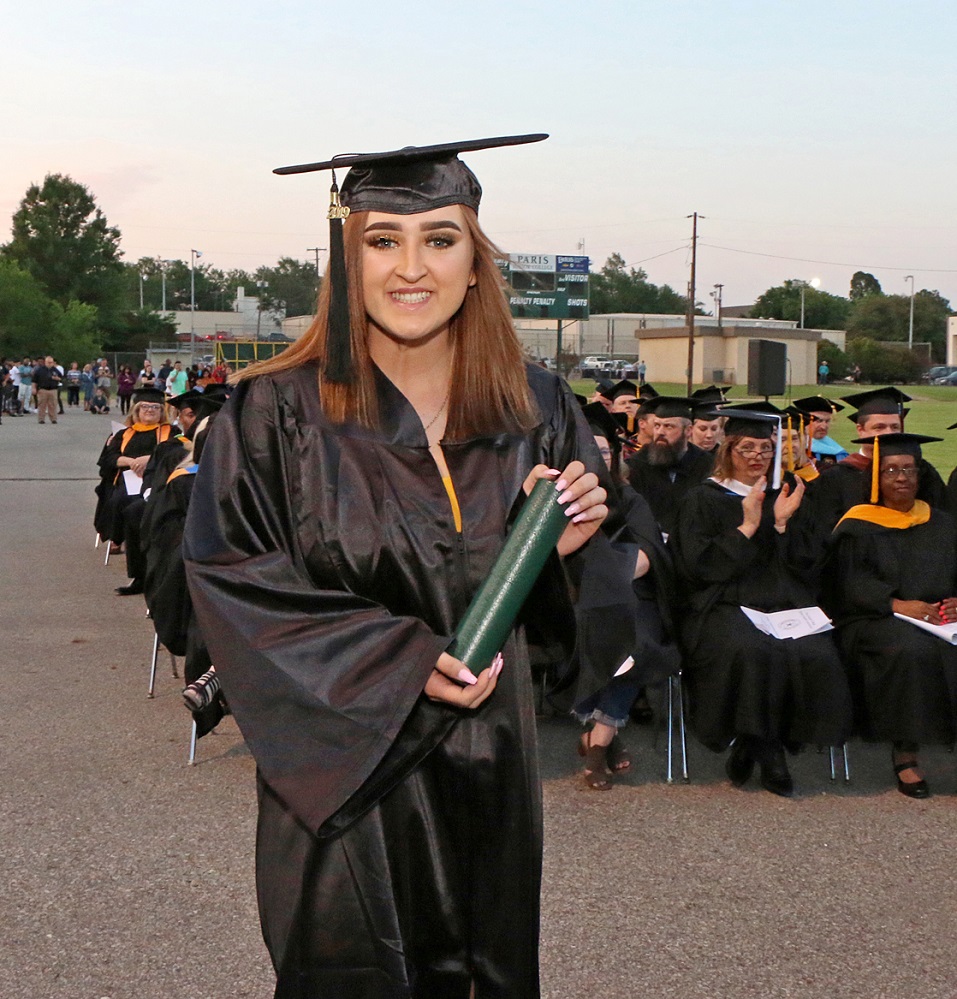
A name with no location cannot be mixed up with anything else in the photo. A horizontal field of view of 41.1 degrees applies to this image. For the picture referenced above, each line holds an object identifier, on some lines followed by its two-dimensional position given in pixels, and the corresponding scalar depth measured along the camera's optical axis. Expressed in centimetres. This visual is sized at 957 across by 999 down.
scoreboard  5387
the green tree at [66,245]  9462
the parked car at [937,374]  7875
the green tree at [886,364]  8194
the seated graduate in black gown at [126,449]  1171
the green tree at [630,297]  12812
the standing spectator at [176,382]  3616
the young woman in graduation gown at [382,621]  208
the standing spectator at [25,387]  4322
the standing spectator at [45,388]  3731
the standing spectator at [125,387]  4222
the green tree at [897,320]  11431
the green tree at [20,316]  6856
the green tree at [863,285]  15138
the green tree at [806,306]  11856
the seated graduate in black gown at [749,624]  604
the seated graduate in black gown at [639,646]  594
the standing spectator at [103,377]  5050
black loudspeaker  986
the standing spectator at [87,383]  4666
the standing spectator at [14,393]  4273
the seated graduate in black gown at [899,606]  607
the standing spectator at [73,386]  4988
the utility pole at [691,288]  6369
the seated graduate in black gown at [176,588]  569
